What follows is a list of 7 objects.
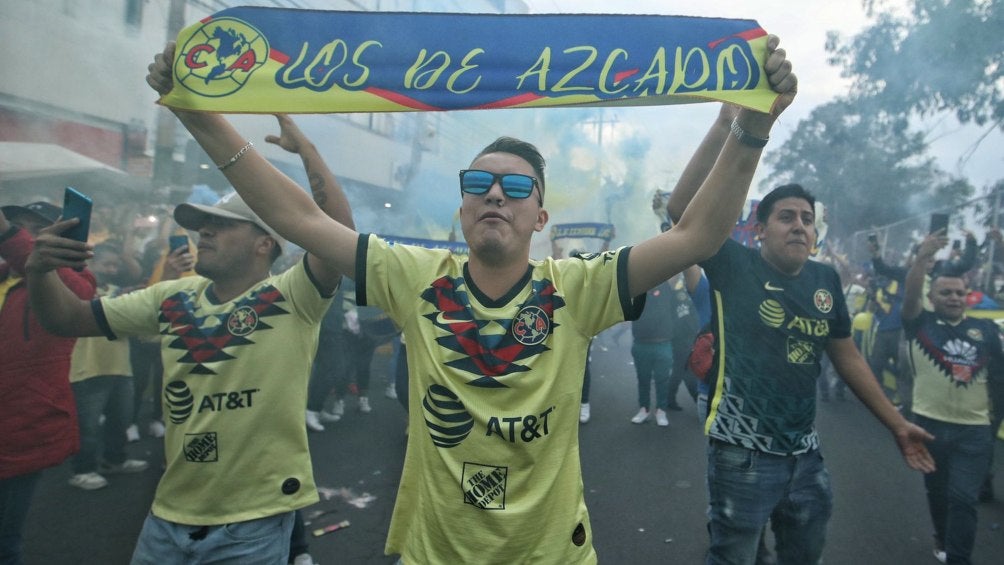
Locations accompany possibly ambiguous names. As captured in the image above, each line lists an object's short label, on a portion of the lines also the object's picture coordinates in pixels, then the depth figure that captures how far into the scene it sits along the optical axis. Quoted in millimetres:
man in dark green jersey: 2783
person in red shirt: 2777
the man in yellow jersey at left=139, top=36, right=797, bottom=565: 1774
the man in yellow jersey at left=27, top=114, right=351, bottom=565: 2287
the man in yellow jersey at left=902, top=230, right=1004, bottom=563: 3695
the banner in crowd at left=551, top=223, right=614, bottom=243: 11241
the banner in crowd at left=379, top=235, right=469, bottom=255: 8266
